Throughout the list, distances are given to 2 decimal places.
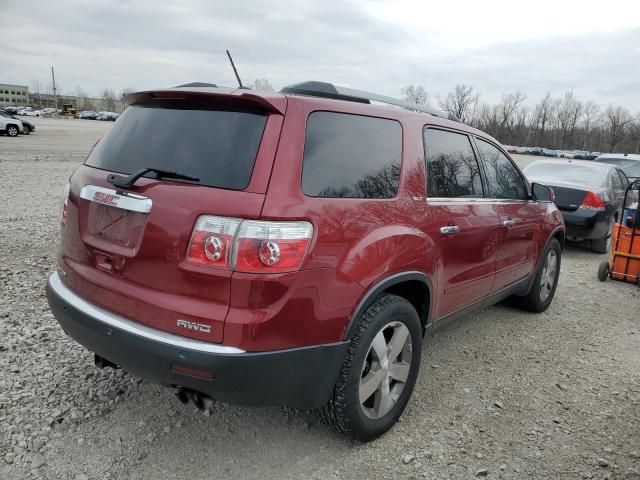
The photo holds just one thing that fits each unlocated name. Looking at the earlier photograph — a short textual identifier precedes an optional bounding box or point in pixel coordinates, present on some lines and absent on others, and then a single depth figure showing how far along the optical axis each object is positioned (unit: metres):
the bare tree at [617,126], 91.81
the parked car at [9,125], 25.30
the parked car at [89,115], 84.00
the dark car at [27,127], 28.13
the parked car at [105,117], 81.89
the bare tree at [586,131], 97.92
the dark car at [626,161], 12.16
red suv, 2.18
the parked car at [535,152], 75.24
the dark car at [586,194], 8.09
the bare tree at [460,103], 82.72
